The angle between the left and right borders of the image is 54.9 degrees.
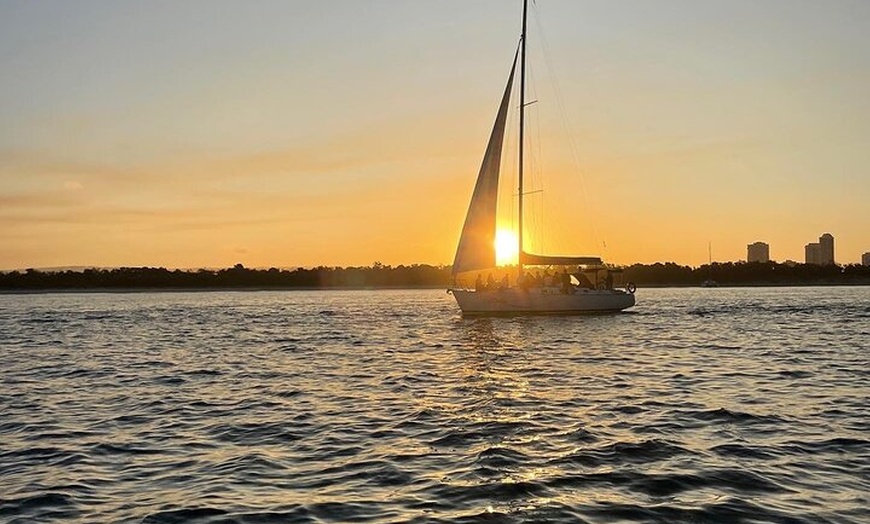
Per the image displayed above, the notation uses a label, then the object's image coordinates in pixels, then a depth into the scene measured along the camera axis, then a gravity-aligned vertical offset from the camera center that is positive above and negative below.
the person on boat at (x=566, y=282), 57.03 -0.04
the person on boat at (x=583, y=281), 60.26 +0.02
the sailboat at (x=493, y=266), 55.44 +0.89
